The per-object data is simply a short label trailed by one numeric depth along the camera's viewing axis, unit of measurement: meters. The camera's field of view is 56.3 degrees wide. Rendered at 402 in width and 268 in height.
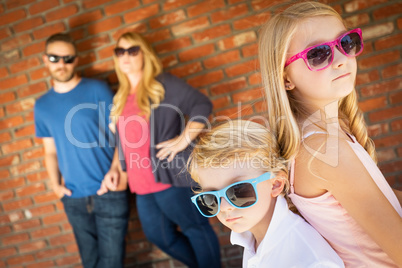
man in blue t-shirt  3.01
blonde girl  1.16
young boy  1.18
